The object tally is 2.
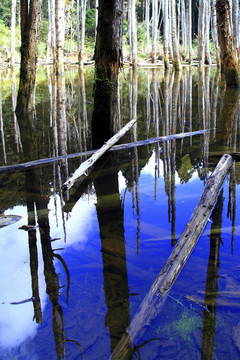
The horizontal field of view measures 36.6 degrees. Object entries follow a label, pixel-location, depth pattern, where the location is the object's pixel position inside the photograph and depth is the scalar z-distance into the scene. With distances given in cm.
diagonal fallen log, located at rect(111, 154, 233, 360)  183
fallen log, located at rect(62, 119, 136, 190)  358
